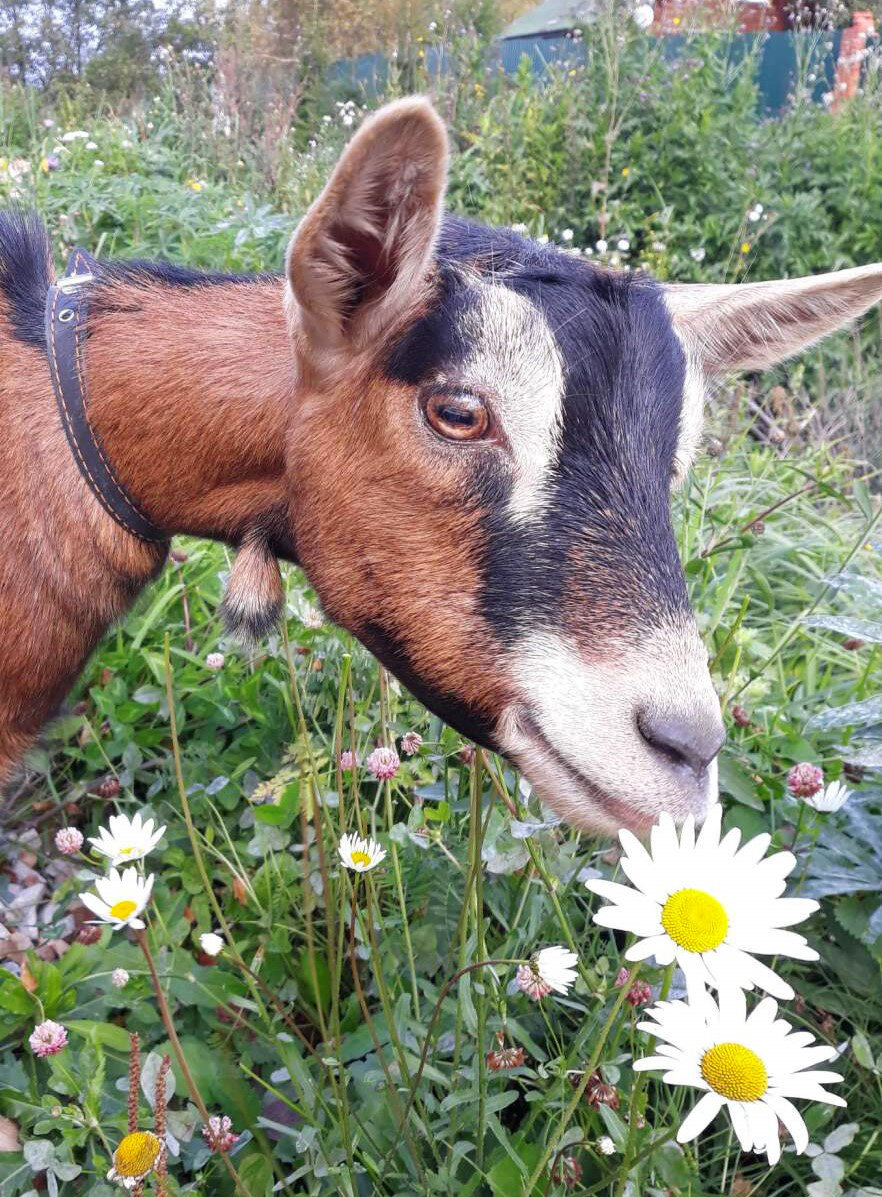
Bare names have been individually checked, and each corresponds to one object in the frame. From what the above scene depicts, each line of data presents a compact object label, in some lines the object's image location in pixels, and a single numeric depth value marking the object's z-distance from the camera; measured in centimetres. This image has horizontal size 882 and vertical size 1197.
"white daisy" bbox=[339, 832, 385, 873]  34
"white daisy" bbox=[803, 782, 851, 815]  38
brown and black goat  35
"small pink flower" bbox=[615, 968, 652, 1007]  32
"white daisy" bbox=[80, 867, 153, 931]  30
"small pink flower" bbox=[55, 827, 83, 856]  37
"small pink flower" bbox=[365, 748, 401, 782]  37
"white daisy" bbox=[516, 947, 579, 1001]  29
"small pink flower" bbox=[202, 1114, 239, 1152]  33
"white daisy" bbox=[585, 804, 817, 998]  23
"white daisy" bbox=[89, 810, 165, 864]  33
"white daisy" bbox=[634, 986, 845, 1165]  22
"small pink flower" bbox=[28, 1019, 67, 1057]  34
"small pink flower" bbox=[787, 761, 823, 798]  38
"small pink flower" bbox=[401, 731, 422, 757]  42
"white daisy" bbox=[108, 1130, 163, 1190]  28
